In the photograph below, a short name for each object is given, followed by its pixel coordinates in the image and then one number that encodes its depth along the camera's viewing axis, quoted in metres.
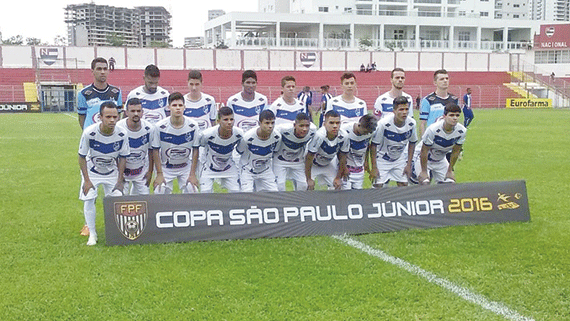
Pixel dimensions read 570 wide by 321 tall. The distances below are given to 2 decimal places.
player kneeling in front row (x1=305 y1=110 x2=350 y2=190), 6.98
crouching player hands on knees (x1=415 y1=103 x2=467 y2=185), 7.52
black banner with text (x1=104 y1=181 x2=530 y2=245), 6.28
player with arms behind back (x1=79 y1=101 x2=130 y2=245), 6.44
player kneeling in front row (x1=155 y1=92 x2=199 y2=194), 6.94
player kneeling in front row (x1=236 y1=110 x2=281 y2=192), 7.16
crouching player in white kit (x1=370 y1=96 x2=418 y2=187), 7.52
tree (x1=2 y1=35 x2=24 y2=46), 86.00
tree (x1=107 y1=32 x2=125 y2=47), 94.19
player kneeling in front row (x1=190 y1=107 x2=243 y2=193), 6.97
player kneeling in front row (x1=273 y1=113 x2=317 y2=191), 7.21
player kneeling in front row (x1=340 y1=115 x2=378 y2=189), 7.14
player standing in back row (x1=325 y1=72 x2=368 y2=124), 7.90
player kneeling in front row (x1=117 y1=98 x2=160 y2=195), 6.79
